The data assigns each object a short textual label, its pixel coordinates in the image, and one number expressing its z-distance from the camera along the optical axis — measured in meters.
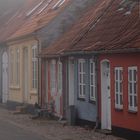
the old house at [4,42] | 32.28
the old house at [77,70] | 19.14
